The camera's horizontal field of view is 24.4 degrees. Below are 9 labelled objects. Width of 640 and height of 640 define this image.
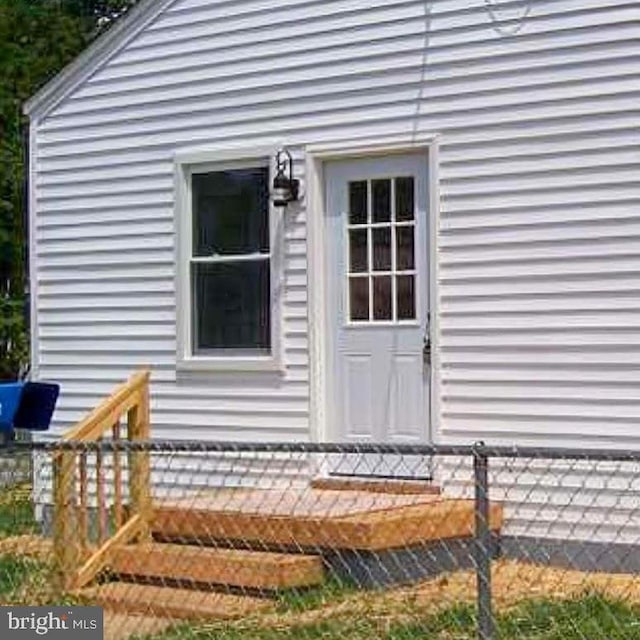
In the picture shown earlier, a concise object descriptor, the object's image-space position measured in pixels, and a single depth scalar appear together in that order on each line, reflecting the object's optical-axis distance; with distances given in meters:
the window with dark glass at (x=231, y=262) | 10.59
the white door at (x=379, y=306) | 9.73
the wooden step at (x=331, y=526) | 8.24
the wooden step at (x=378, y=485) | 9.54
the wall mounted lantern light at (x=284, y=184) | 10.22
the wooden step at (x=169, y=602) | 7.89
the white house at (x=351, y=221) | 8.93
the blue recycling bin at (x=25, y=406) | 6.35
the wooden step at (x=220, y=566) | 8.06
